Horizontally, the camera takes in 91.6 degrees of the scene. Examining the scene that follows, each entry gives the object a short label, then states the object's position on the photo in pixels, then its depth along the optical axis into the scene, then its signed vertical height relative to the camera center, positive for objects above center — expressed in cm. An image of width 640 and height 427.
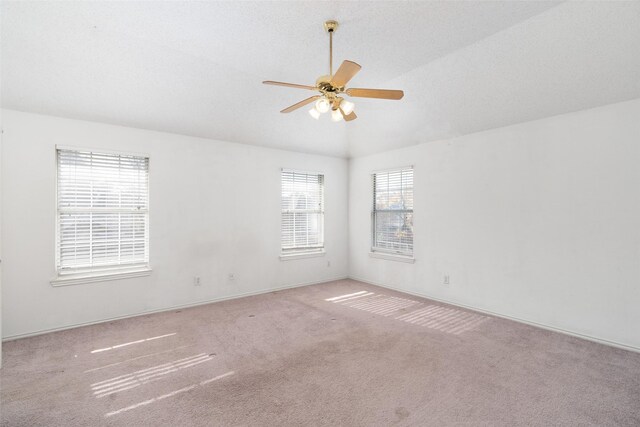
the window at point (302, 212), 548 +12
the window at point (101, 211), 362 +10
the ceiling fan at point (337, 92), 213 +94
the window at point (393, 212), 518 +11
